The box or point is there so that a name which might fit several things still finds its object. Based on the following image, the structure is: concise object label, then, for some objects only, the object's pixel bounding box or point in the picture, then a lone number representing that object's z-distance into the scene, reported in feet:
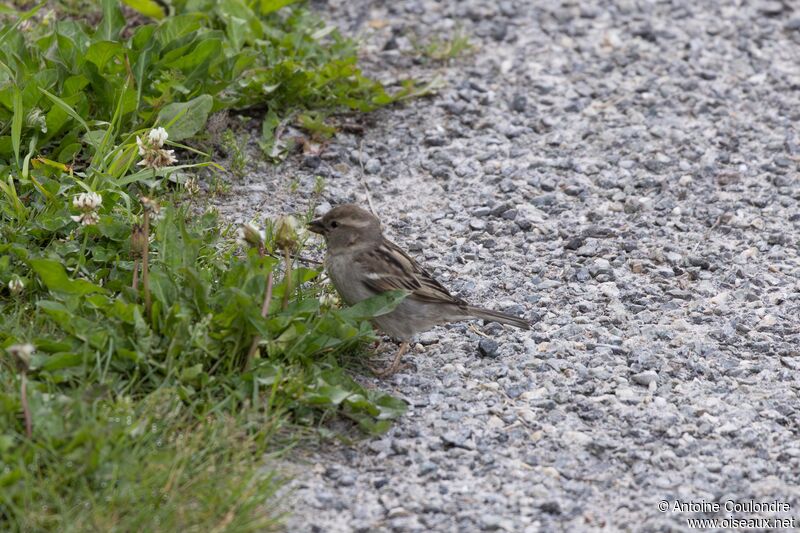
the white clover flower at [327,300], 36.65
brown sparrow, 37.35
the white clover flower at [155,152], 34.76
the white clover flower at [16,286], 34.76
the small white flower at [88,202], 34.19
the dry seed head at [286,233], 32.89
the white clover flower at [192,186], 42.01
